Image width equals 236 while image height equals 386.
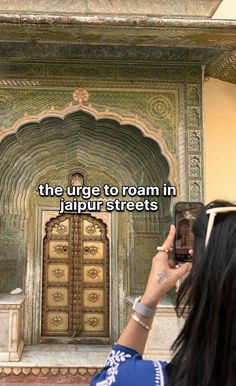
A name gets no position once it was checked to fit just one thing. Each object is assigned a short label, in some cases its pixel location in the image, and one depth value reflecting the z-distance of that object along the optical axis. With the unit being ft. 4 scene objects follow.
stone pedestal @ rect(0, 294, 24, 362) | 13.39
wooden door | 16.46
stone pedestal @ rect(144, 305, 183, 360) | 13.38
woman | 2.01
